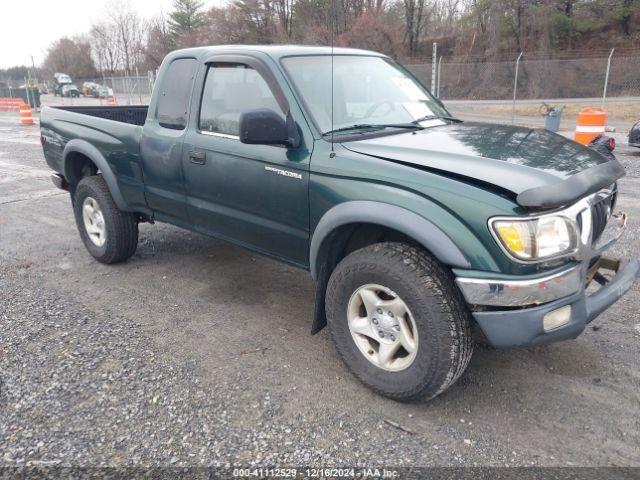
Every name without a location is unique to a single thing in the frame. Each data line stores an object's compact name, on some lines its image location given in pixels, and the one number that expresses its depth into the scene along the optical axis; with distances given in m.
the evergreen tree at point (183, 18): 53.72
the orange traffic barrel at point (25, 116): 20.33
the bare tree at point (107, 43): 62.06
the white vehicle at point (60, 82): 46.12
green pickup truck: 2.49
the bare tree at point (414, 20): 39.59
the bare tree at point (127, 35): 61.44
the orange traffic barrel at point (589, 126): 9.14
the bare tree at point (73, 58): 62.78
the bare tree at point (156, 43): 51.53
